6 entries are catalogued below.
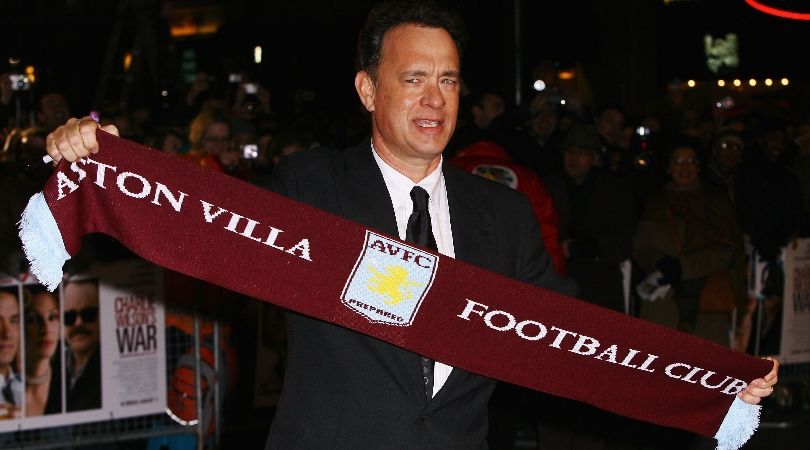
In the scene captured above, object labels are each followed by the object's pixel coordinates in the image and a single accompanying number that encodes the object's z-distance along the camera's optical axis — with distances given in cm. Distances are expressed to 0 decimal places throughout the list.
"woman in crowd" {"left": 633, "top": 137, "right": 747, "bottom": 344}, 886
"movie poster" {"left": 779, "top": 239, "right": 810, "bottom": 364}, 966
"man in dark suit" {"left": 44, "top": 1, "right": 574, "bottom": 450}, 348
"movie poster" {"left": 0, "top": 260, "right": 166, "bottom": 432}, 705
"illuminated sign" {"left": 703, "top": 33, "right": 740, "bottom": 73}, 3070
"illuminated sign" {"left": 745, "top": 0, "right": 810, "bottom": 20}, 899
